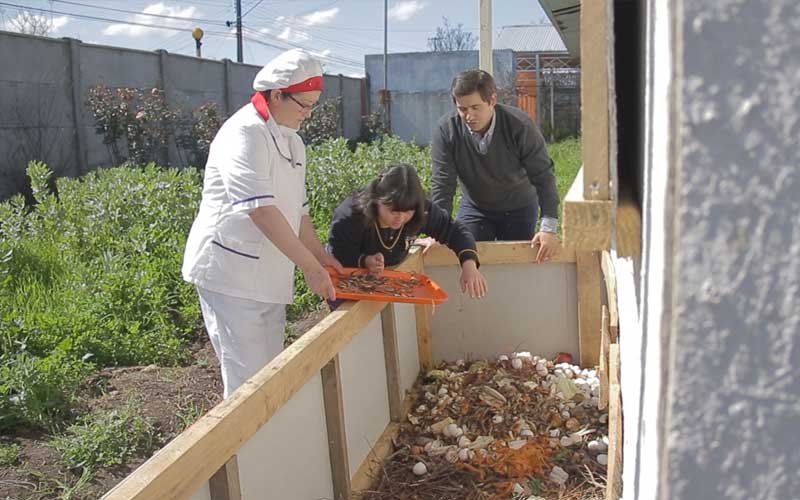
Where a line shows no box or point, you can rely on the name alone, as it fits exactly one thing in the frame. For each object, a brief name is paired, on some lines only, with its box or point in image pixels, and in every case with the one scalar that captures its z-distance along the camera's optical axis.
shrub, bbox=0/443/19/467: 3.65
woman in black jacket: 3.50
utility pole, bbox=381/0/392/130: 24.54
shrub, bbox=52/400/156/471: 3.65
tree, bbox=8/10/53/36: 23.28
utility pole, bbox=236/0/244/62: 33.51
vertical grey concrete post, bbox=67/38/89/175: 12.98
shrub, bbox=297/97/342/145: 13.73
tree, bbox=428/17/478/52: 39.62
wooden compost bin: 2.03
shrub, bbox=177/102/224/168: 13.77
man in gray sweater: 4.18
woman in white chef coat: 3.03
